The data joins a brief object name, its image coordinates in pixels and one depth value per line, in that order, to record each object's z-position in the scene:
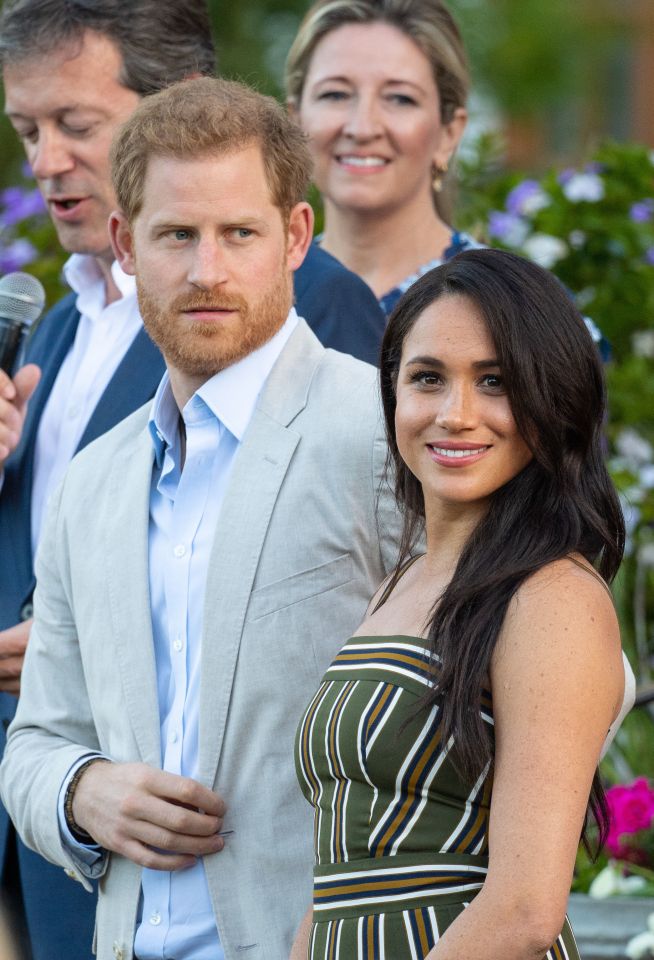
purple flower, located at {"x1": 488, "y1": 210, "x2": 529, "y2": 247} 11.66
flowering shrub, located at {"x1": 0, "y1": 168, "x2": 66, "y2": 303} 11.80
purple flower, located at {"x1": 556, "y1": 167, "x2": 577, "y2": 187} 11.84
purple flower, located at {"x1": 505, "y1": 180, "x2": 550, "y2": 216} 11.73
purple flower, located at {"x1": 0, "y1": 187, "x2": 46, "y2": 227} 12.57
